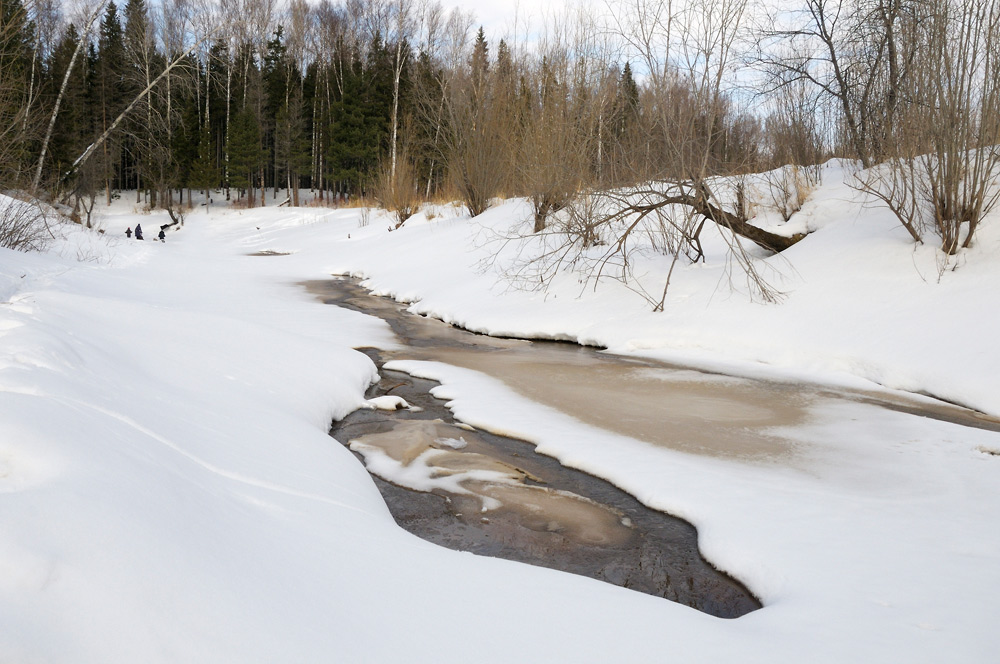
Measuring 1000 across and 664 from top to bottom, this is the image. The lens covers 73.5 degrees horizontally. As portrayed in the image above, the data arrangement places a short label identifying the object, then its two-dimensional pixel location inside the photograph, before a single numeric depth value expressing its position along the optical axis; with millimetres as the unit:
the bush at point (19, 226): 9875
